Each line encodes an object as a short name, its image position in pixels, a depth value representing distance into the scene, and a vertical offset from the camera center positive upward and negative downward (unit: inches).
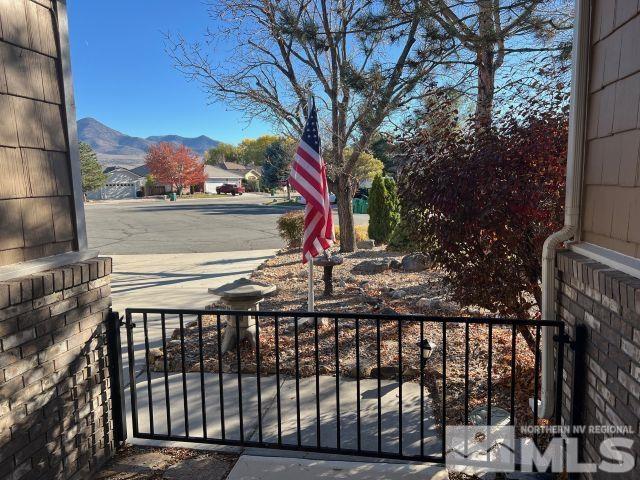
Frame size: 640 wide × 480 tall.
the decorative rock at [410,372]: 161.0 -65.6
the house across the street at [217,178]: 3186.5 +82.4
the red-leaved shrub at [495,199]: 123.0 -3.7
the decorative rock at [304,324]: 213.2 -64.8
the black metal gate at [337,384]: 114.5 -65.9
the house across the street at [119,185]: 2689.5 +37.5
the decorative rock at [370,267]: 350.6 -62.1
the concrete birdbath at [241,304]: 187.5 -47.7
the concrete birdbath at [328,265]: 272.6 -46.1
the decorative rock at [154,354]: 178.0 -64.2
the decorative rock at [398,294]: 268.8 -63.6
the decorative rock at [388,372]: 159.5 -64.4
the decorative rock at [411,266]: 346.0 -60.3
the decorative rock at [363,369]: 161.8 -65.2
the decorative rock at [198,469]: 105.6 -65.9
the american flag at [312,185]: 196.4 +1.3
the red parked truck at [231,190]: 2490.2 -3.4
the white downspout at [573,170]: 90.6 +2.8
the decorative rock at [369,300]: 252.3 -63.2
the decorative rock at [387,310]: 216.8 -59.8
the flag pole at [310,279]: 204.4 -41.5
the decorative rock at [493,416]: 116.3 -59.6
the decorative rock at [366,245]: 502.6 -63.6
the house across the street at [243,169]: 3494.1 +163.6
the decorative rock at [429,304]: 240.1 -62.3
